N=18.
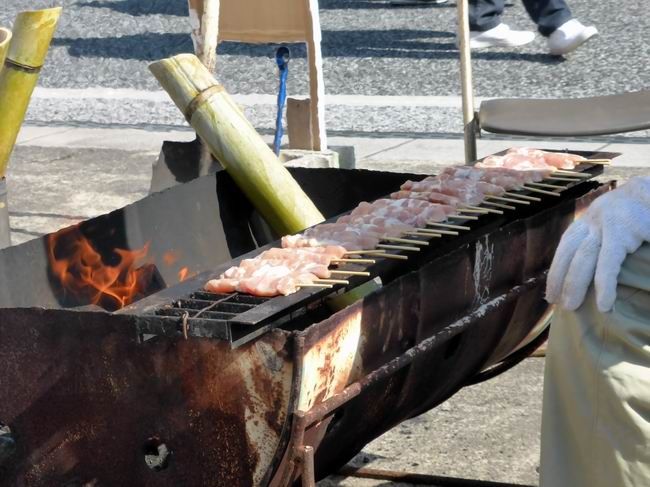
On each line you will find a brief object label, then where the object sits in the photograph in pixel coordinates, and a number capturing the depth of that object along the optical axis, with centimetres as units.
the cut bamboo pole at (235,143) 618
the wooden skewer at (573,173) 597
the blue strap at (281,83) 895
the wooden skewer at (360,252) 479
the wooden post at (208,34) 758
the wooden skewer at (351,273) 459
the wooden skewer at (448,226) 511
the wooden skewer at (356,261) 475
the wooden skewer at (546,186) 581
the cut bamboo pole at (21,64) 561
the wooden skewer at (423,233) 505
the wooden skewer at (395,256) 476
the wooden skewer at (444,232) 505
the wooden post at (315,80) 973
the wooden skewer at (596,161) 629
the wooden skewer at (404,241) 492
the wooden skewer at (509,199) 552
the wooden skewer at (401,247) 483
